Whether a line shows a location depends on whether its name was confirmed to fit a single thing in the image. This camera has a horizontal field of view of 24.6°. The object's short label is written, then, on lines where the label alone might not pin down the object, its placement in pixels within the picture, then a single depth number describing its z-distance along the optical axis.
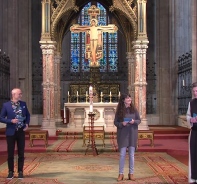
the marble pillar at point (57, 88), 21.98
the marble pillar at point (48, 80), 18.84
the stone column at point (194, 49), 17.16
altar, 19.06
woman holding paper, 8.91
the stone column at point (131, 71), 21.64
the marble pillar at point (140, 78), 18.69
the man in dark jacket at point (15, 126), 9.02
